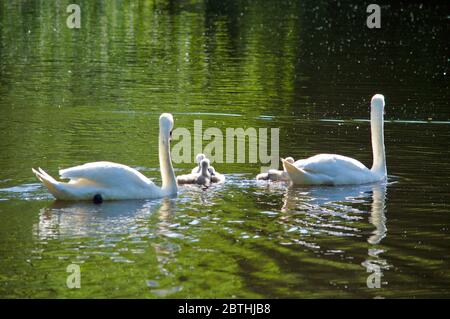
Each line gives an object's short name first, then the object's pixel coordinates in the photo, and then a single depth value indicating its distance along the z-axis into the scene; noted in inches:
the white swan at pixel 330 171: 666.2
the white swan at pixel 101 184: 582.2
